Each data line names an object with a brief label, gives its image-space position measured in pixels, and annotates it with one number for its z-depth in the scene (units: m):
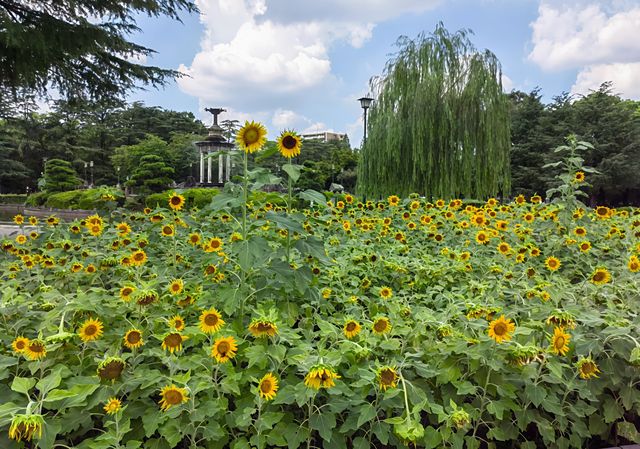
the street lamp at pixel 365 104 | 11.30
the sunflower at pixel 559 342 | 1.31
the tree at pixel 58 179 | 27.95
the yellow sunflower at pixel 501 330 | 1.26
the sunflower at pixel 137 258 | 1.87
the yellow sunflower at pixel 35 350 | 1.23
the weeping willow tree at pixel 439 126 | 10.30
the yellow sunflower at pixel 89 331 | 1.31
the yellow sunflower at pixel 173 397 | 1.13
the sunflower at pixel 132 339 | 1.26
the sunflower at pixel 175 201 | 2.35
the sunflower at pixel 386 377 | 1.17
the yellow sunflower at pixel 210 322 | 1.35
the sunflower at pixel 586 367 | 1.33
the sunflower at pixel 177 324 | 1.37
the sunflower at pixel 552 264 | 2.36
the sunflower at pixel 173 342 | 1.28
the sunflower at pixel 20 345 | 1.24
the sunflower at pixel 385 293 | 1.90
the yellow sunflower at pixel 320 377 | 1.14
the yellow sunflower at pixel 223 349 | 1.22
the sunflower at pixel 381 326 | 1.45
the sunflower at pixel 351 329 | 1.41
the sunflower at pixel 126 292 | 1.49
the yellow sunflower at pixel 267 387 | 1.16
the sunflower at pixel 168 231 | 2.39
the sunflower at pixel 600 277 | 1.92
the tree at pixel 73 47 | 6.97
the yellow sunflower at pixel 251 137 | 1.72
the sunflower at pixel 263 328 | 1.31
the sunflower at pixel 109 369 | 1.20
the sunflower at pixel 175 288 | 1.69
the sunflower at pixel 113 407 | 1.10
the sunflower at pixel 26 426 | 0.98
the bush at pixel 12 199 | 31.83
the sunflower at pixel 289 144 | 1.74
